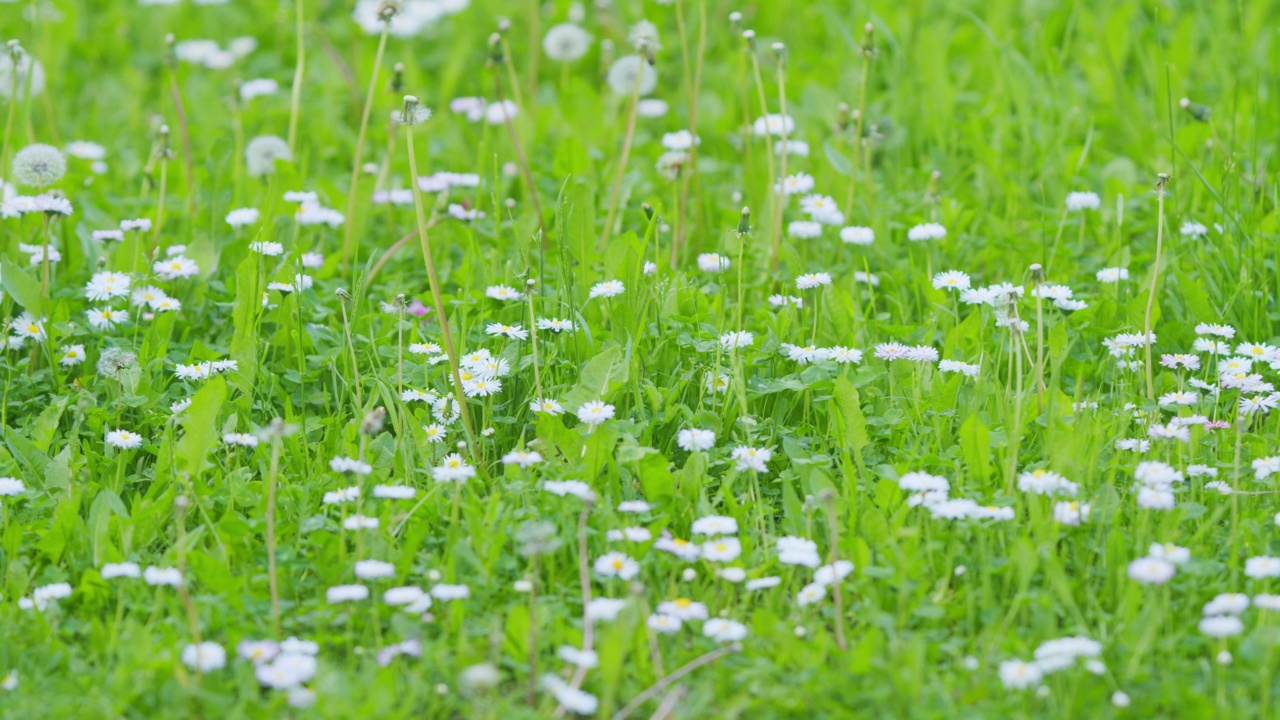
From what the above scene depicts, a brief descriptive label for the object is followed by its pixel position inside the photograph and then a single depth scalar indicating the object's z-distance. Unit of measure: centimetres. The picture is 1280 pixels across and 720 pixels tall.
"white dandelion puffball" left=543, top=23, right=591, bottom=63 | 909
